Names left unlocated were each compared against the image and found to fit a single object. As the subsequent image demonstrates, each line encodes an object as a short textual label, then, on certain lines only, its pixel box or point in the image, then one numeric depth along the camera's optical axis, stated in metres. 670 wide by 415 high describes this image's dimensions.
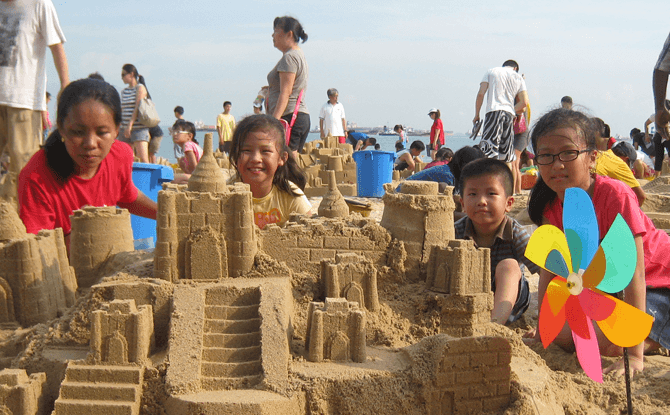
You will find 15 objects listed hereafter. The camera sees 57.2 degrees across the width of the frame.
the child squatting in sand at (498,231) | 4.44
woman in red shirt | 4.23
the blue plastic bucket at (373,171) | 11.92
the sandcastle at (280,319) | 3.35
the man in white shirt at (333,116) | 15.13
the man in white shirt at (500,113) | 8.27
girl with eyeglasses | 3.60
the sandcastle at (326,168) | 11.89
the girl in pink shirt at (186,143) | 10.11
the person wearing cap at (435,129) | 16.94
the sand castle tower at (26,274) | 4.18
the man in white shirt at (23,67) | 5.21
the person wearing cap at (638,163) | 12.28
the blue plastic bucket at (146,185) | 6.63
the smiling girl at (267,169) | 5.05
